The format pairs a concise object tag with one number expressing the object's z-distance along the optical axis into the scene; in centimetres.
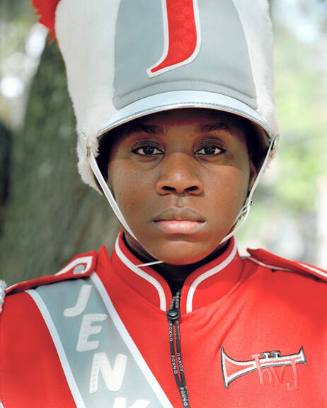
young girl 143
